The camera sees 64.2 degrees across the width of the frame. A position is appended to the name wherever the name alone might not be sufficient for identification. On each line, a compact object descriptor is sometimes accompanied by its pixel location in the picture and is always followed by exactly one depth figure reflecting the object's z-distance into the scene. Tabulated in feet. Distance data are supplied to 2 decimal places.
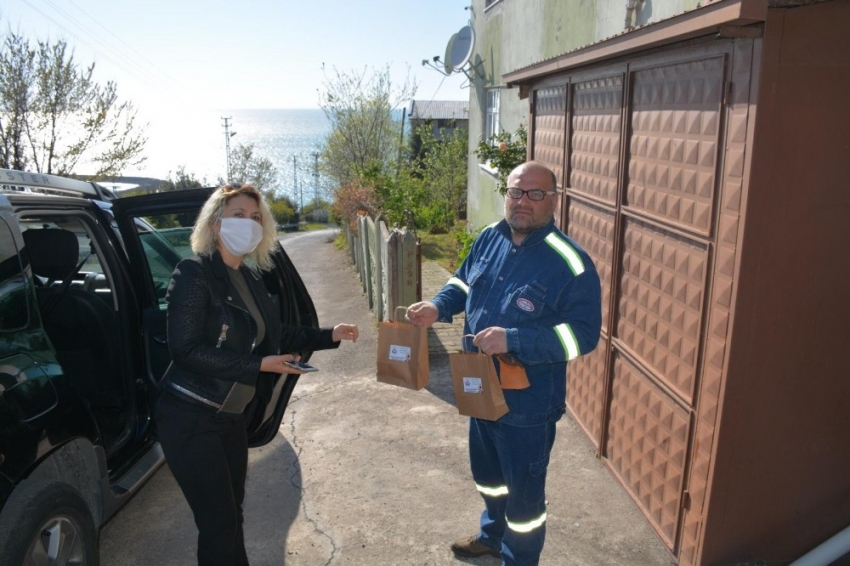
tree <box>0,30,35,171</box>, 50.14
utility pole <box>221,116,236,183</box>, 193.90
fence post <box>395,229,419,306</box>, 22.88
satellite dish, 42.29
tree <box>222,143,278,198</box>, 176.55
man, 9.32
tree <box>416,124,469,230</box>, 62.95
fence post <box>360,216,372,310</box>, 32.57
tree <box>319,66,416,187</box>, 79.87
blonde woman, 8.81
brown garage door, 9.88
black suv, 9.11
